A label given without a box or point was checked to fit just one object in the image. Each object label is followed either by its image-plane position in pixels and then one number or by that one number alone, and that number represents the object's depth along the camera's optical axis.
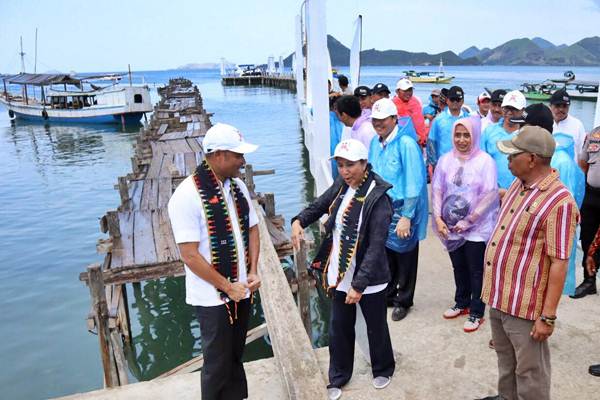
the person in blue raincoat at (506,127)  4.52
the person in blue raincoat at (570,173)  3.65
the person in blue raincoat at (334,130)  8.00
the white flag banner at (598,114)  5.83
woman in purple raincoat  3.87
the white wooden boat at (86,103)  33.88
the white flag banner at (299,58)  15.54
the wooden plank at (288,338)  3.21
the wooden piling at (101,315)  5.01
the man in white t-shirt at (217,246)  2.75
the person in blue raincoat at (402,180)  3.89
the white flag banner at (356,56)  13.72
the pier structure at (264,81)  62.75
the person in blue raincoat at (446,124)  5.54
